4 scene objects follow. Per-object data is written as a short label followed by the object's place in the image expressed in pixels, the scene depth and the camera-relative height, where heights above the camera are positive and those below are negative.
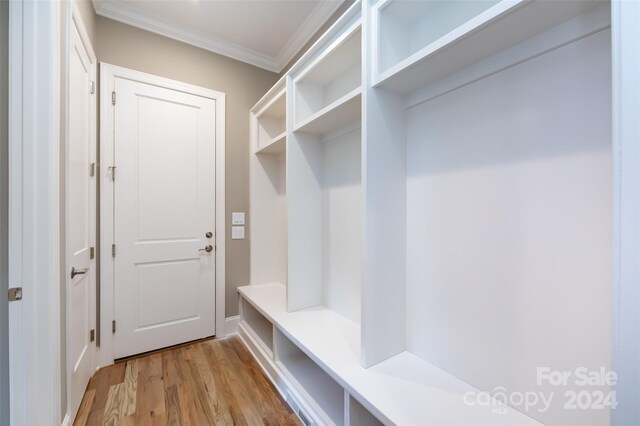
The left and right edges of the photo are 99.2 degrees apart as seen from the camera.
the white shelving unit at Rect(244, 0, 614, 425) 0.86 +0.01
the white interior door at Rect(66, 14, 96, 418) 1.47 -0.04
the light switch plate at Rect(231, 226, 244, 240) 2.61 -0.19
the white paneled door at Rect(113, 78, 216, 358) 2.14 -0.03
